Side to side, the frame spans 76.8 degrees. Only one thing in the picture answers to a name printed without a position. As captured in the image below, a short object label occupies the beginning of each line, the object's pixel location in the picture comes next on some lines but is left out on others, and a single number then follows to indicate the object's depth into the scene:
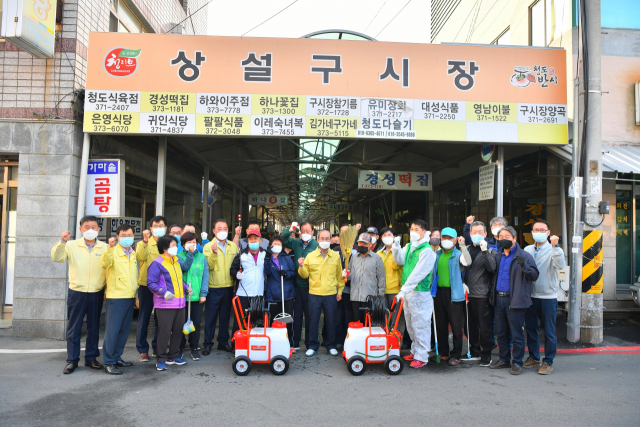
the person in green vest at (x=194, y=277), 5.39
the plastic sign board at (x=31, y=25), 5.64
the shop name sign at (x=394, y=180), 9.84
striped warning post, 6.57
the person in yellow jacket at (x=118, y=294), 4.98
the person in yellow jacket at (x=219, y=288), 5.83
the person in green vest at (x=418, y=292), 5.18
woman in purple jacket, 4.99
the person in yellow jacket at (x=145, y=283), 5.47
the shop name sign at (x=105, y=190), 6.74
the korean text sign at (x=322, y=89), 6.69
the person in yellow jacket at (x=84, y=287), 4.96
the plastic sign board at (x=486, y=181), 7.54
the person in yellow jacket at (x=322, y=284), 5.72
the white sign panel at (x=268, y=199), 14.77
